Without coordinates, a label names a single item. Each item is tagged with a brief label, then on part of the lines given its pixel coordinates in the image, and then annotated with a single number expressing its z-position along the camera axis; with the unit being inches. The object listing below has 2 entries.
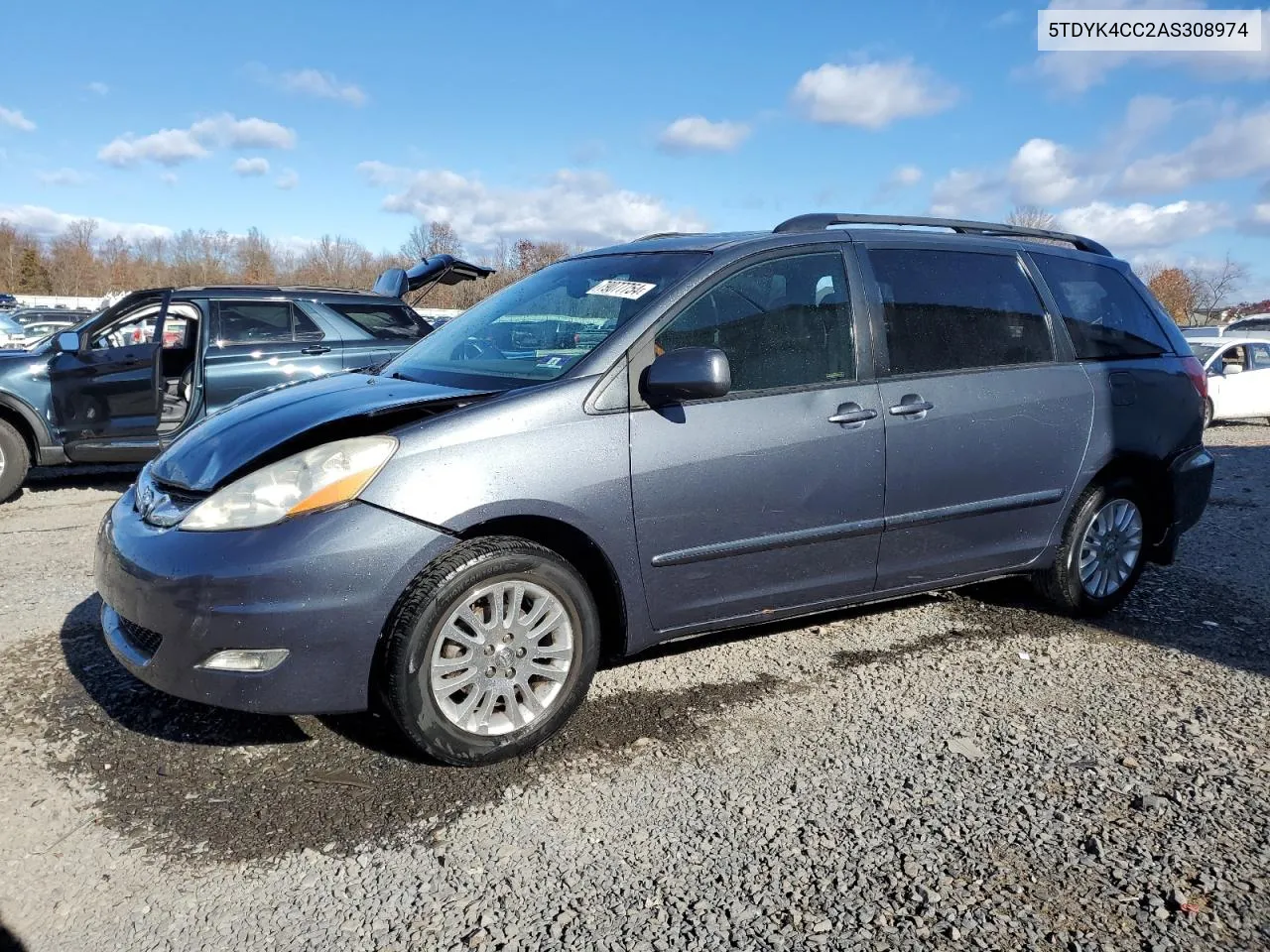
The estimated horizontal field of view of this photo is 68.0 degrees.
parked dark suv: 297.1
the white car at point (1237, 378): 580.6
